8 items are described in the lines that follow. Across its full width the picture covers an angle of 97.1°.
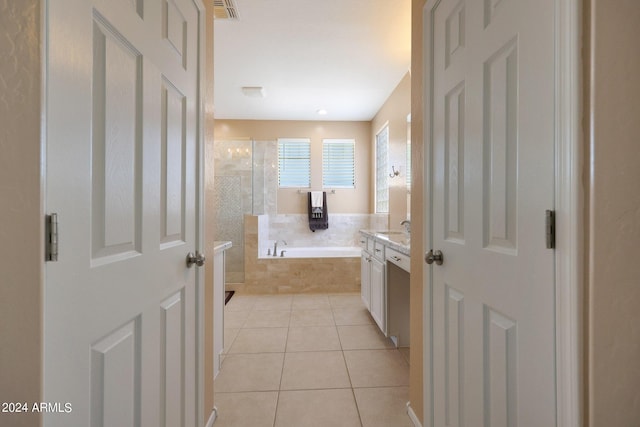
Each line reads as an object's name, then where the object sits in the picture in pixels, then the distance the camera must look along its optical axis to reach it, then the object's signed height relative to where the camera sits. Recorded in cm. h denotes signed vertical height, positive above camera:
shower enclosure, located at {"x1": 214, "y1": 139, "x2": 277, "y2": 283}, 445 +46
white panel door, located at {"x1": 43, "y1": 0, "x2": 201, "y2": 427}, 53 +0
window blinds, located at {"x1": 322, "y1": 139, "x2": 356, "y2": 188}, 474 +82
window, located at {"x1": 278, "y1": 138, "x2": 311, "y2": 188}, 471 +83
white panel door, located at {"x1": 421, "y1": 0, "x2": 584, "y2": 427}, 57 +0
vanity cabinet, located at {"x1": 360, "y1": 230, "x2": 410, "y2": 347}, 225 -67
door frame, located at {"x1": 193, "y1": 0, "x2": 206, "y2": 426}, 123 +0
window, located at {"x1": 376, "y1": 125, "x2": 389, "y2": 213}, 393 +63
